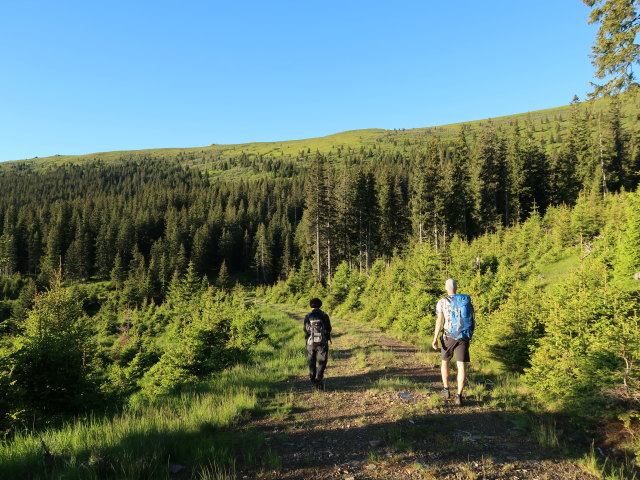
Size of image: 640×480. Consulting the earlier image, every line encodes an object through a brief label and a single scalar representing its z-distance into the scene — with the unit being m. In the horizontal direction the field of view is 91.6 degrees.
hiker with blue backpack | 6.00
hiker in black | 7.20
